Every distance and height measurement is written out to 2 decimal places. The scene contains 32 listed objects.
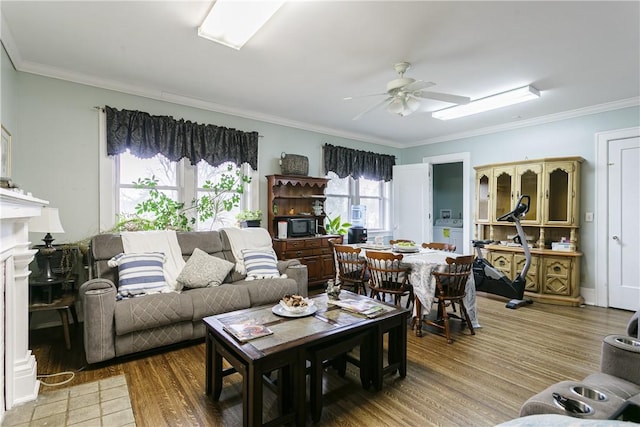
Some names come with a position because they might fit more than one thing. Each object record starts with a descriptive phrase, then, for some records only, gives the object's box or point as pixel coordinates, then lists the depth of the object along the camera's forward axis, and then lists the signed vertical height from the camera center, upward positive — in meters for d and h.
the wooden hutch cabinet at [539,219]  4.43 -0.07
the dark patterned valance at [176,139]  3.66 +0.94
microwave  4.86 -0.20
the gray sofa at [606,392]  1.31 -0.80
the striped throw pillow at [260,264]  3.67 -0.58
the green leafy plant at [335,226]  5.62 -0.21
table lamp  2.74 -0.13
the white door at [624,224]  4.14 -0.11
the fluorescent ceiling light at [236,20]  2.18 +1.44
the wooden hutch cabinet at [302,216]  4.75 -0.03
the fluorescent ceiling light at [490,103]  3.71 +1.40
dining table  3.21 -0.68
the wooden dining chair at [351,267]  3.68 -0.62
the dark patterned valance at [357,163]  5.65 +0.96
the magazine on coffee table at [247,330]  1.89 -0.71
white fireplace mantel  1.91 -0.62
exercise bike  4.34 -0.86
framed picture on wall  2.65 +0.51
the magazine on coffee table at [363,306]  2.30 -0.70
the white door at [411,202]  6.00 +0.25
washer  6.84 -0.37
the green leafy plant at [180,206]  3.81 +0.10
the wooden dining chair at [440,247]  4.11 -0.42
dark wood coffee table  1.74 -0.83
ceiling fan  2.98 +1.16
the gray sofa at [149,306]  2.52 -0.82
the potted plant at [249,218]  4.42 -0.06
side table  2.78 -0.82
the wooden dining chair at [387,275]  3.32 -0.65
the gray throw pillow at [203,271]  3.26 -0.59
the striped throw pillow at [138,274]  2.94 -0.57
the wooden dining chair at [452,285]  3.11 -0.72
